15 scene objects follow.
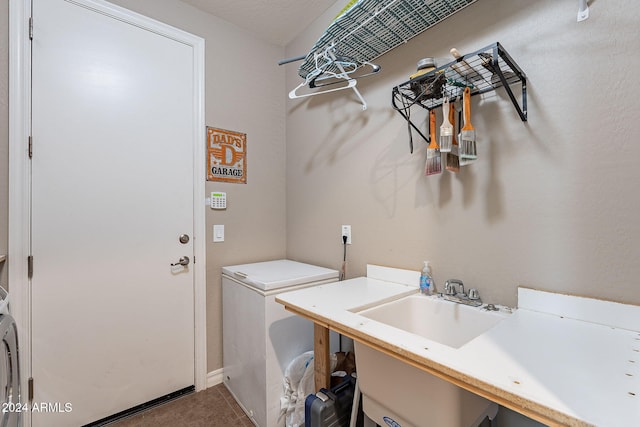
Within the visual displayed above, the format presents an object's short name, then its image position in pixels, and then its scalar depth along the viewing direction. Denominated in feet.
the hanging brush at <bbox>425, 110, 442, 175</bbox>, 4.31
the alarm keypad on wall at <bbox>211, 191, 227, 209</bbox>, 6.94
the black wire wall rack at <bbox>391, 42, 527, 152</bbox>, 3.46
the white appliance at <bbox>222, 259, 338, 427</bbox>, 5.15
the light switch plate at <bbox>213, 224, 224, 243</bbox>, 6.98
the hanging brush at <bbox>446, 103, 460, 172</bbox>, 4.25
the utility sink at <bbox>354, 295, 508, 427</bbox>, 3.02
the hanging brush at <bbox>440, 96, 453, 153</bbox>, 4.00
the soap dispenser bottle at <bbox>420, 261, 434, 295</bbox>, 4.64
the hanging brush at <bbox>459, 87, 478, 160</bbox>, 3.87
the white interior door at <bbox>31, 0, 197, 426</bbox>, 5.11
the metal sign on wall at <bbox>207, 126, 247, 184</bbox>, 6.94
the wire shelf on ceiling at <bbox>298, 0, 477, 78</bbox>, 4.30
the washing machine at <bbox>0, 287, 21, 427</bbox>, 3.47
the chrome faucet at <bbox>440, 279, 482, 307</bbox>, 4.11
